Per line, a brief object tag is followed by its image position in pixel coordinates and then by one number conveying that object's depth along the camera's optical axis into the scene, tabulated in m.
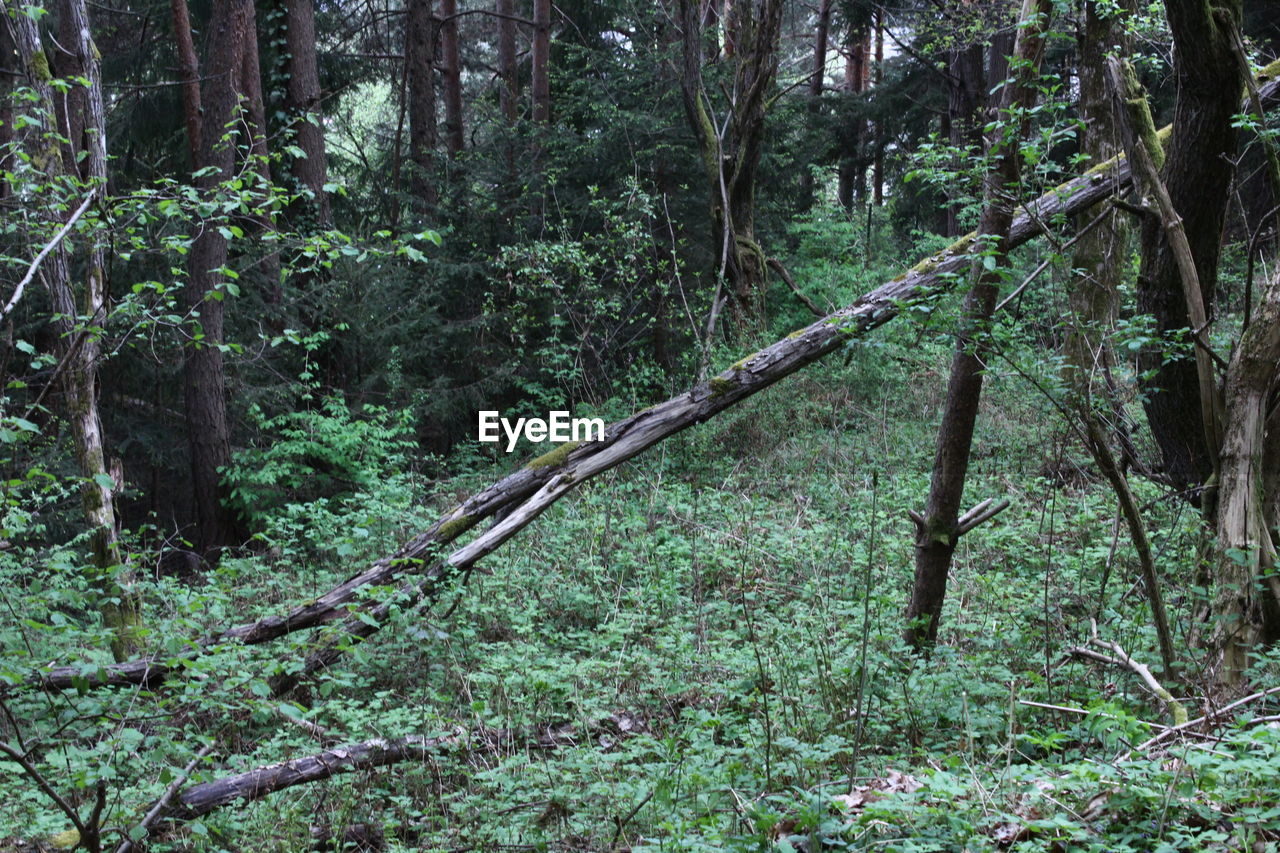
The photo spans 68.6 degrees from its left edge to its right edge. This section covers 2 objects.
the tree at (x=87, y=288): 6.58
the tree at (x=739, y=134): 12.35
